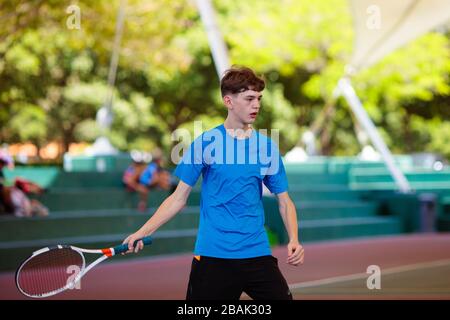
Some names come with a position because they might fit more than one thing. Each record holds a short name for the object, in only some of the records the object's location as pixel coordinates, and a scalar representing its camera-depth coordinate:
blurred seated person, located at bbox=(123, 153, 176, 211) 17.36
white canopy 16.39
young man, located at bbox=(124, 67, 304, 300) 5.37
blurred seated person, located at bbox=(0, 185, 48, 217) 14.47
